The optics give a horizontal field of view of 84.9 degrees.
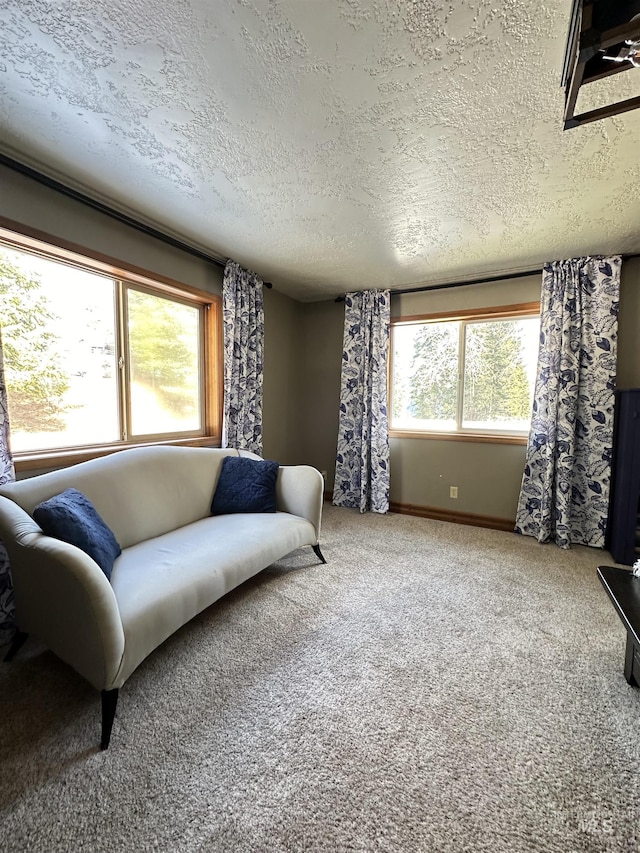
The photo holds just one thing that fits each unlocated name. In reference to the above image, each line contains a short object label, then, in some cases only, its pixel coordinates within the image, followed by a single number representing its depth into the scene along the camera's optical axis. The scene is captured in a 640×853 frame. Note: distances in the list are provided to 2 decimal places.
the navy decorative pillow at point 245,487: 2.45
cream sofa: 1.22
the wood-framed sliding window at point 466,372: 3.24
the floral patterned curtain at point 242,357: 2.96
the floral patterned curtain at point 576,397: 2.78
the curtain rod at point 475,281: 3.08
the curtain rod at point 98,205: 1.75
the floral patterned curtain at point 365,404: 3.63
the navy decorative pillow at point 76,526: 1.41
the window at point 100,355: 1.97
